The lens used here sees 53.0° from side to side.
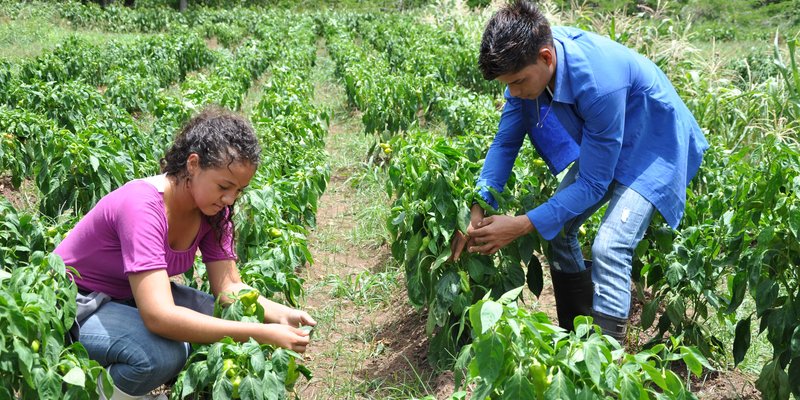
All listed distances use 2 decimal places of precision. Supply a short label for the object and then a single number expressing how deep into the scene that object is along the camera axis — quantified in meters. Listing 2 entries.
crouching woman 2.48
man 2.70
